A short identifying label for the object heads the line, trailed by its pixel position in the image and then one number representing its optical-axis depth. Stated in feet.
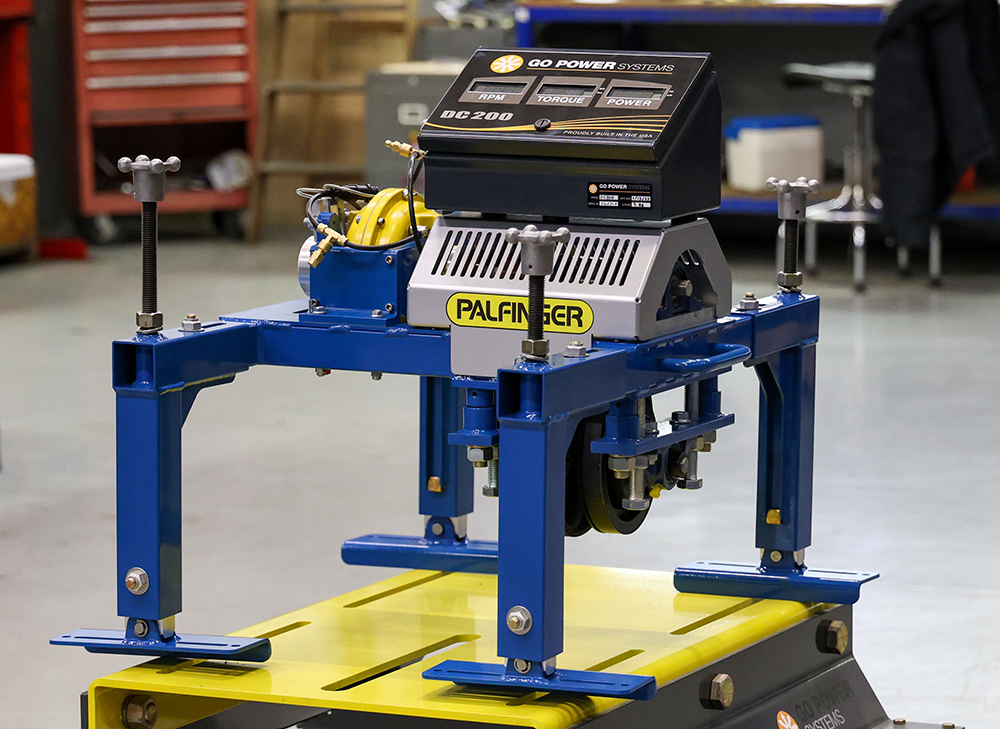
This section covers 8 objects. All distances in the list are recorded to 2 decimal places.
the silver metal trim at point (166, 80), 40.30
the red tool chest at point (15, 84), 39.09
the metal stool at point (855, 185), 34.46
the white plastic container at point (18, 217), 37.25
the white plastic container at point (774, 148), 37.35
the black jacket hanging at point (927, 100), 33.25
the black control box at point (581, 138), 10.78
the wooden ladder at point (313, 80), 42.27
